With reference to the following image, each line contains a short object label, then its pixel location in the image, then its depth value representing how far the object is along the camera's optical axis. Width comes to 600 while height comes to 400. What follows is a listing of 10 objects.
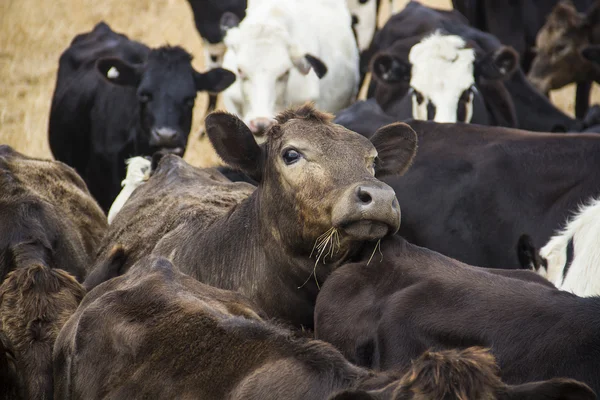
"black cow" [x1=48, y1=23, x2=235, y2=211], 20.44
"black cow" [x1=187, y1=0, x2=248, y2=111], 25.86
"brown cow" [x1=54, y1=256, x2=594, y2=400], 7.09
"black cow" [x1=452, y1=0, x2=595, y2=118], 27.77
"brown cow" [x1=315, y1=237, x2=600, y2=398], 8.61
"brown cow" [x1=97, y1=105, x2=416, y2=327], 10.46
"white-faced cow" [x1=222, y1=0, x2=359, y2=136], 19.19
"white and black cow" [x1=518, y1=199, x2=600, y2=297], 11.45
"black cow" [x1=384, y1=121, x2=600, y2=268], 14.59
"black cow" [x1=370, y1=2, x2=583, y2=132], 20.17
